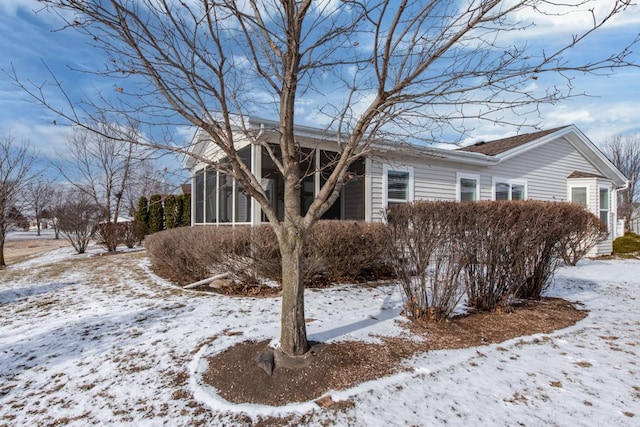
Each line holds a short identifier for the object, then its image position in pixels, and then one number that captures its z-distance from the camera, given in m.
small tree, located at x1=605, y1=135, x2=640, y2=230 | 22.73
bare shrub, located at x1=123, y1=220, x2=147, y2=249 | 13.98
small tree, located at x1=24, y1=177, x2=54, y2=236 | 11.28
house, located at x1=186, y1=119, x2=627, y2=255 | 8.20
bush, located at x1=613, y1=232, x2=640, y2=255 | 12.65
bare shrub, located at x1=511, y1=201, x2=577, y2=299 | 4.23
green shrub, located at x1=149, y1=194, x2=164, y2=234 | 15.34
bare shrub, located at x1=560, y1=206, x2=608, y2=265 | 4.98
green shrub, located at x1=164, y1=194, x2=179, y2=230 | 14.35
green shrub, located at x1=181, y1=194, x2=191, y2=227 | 14.18
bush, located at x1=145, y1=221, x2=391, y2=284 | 5.48
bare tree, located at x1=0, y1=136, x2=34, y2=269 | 9.24
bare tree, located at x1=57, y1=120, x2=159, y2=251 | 16.28
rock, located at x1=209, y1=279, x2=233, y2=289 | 5.63
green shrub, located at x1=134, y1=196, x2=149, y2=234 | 15.57
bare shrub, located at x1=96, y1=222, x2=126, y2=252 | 12.85
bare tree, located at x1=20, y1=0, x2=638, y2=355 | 2.32
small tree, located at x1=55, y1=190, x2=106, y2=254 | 13.01
